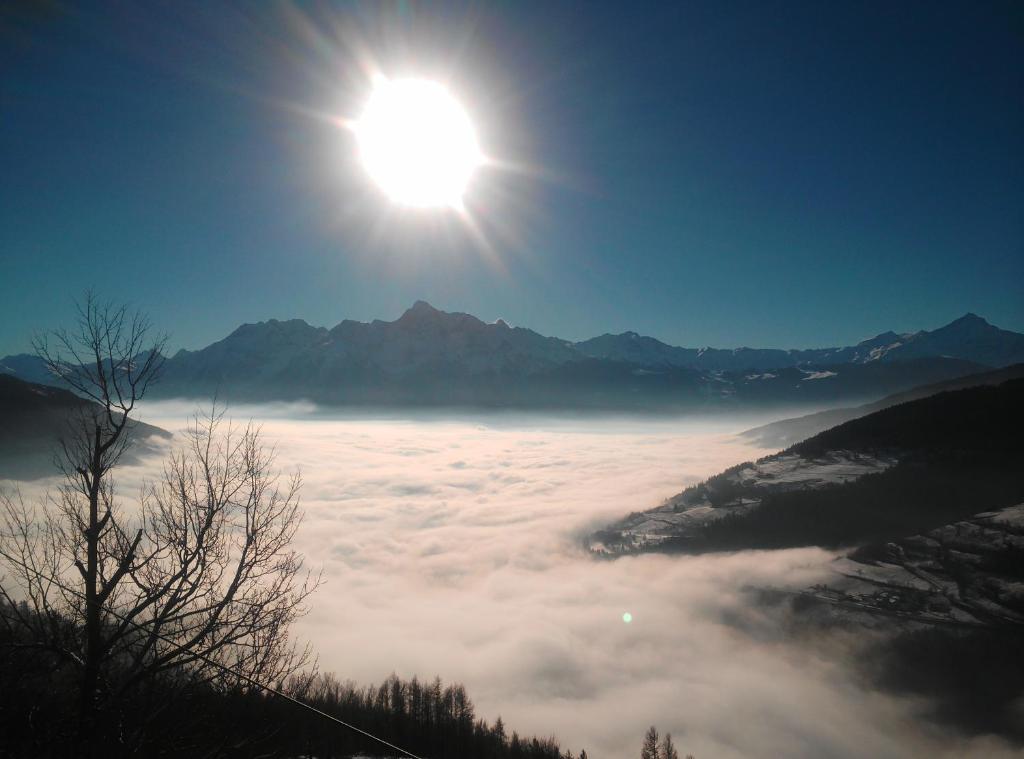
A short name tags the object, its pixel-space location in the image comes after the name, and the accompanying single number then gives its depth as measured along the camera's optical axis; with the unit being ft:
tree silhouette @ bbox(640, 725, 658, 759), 248.32
